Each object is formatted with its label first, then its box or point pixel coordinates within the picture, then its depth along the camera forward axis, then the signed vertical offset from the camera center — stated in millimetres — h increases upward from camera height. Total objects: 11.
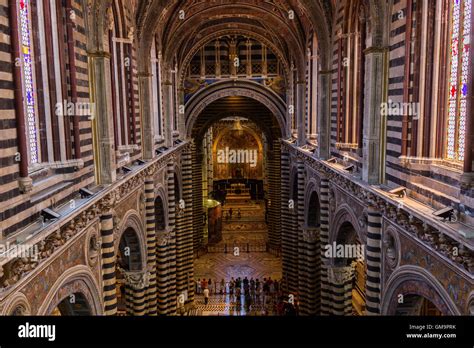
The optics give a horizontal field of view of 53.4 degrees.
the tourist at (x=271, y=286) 29327 -10593
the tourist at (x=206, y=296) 28906 -10926
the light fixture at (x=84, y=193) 11039 -1696
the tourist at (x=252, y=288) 28950 -10565
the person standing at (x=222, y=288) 29934 -10896
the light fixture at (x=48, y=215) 8810 -1749
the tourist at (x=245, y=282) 29152 -10177
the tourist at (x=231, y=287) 29358 -10562
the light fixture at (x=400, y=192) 10578 -1759
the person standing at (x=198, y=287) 30644 -10995
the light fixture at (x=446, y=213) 8234 -1751
